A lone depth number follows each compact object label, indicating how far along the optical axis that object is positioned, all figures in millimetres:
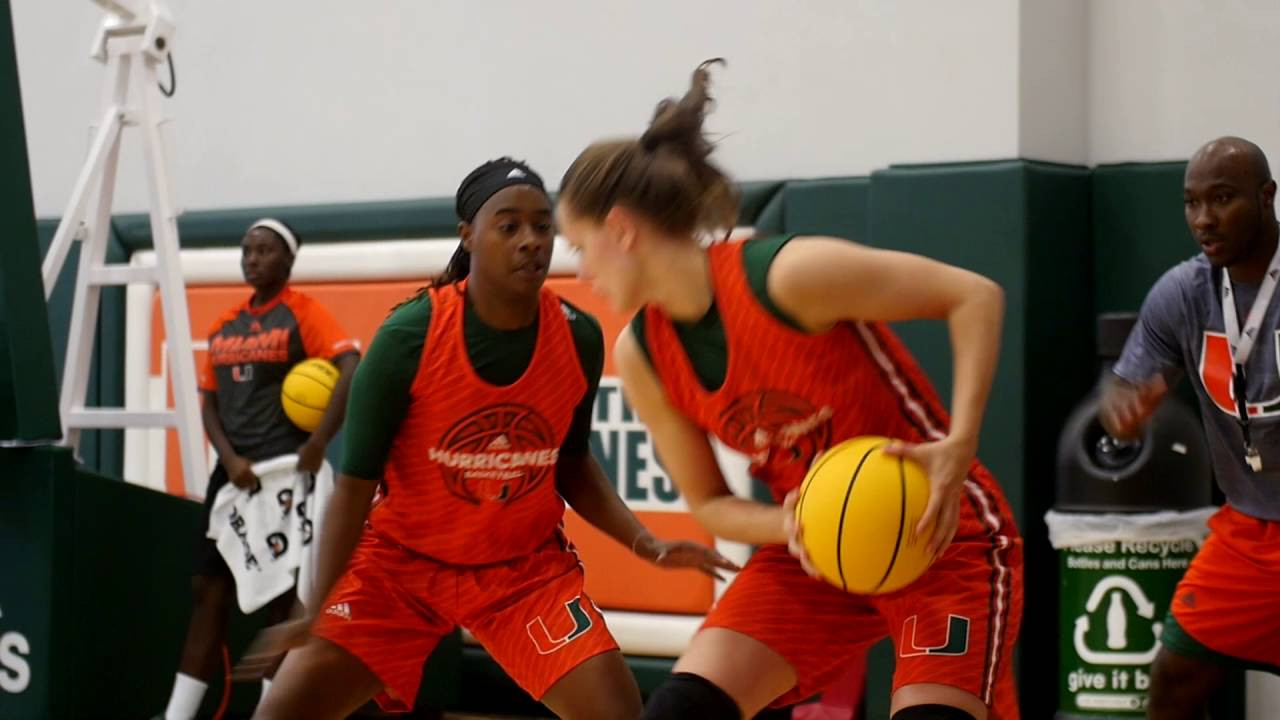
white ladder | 12414
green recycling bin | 10148
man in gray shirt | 8125
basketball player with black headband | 7109
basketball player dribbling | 5723
